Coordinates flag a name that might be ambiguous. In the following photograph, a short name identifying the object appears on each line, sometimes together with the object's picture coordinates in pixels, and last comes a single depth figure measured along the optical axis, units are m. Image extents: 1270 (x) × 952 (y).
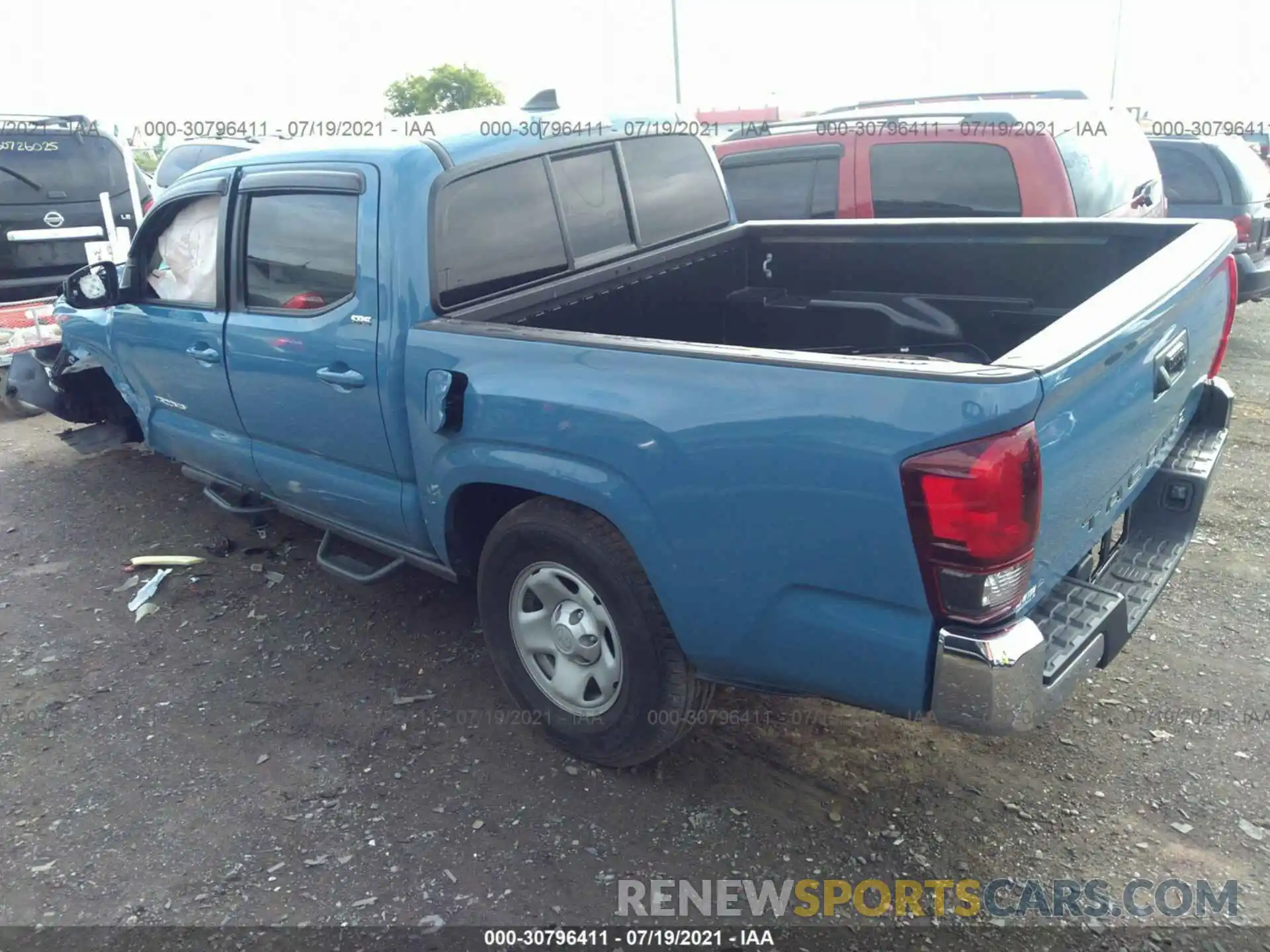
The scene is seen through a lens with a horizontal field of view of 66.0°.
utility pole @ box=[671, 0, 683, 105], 21.81
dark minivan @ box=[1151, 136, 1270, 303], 7.59
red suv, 5.66
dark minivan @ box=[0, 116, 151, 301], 7.42
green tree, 47.41
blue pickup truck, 2.17
